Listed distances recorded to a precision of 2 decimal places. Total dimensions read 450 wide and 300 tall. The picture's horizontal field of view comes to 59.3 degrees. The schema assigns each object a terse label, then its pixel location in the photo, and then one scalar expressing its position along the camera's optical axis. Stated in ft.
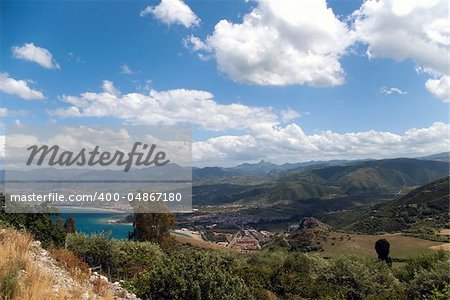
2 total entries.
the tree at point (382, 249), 167.32
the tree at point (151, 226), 113.50
